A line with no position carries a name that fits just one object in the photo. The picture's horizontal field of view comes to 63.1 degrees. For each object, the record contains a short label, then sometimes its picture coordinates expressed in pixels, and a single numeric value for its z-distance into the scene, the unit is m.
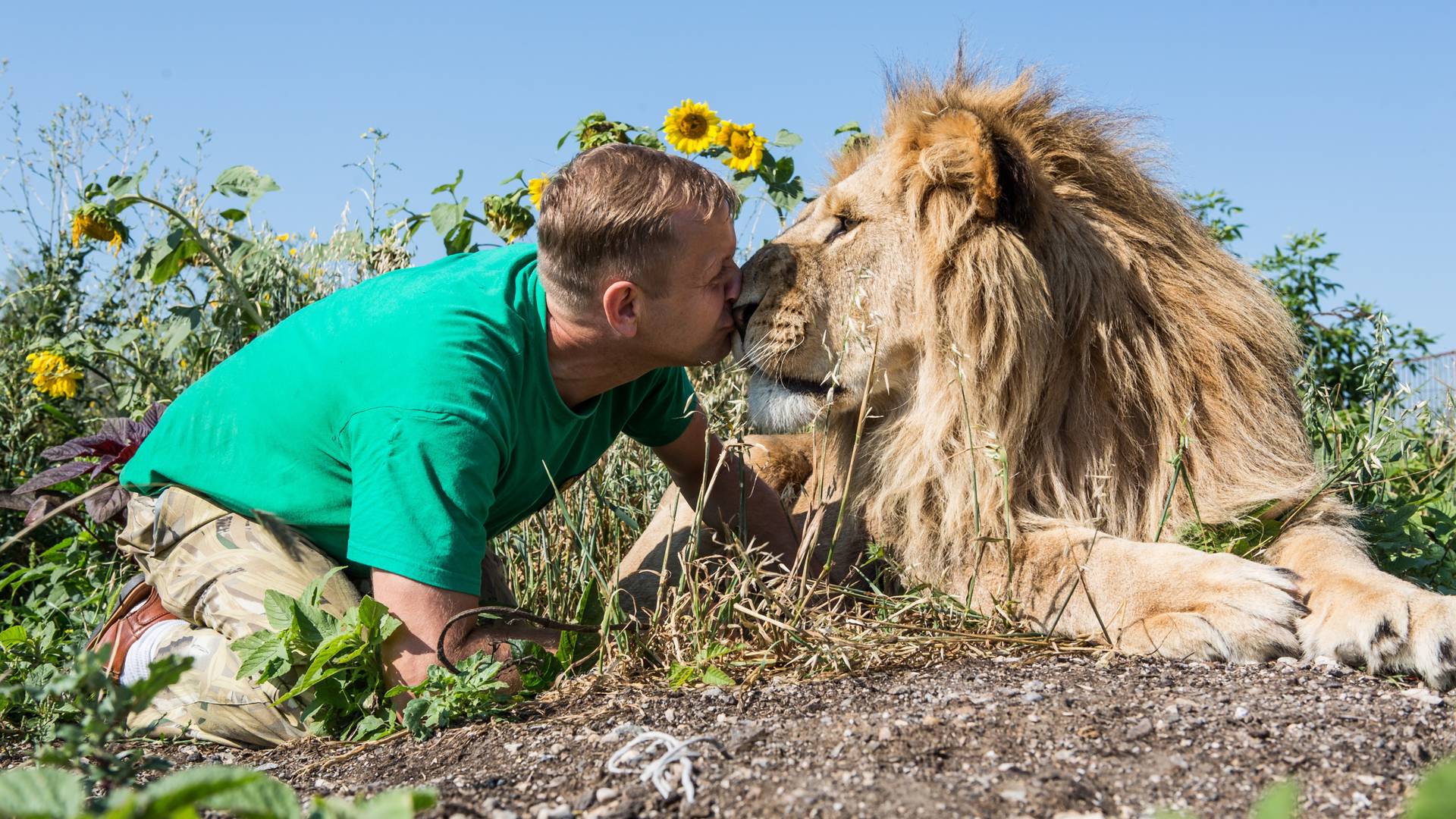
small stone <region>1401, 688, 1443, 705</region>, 2.23
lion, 3.10
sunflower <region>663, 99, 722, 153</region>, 4.51
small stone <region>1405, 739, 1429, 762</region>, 1.81
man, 2.80
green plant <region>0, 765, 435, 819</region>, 1.19
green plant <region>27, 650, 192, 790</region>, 1.31
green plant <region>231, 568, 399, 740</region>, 2.53
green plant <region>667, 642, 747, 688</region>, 2.43
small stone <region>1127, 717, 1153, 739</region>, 1.89
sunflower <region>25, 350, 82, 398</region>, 4.75
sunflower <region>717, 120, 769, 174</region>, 4.43
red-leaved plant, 3.70
